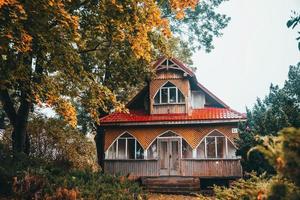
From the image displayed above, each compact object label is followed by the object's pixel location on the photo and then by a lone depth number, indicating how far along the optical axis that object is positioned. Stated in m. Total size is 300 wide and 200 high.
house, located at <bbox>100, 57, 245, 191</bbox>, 21.31
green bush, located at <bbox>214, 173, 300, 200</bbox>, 3.52
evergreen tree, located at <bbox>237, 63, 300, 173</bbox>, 14.15
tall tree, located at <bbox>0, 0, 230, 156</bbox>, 9.72
